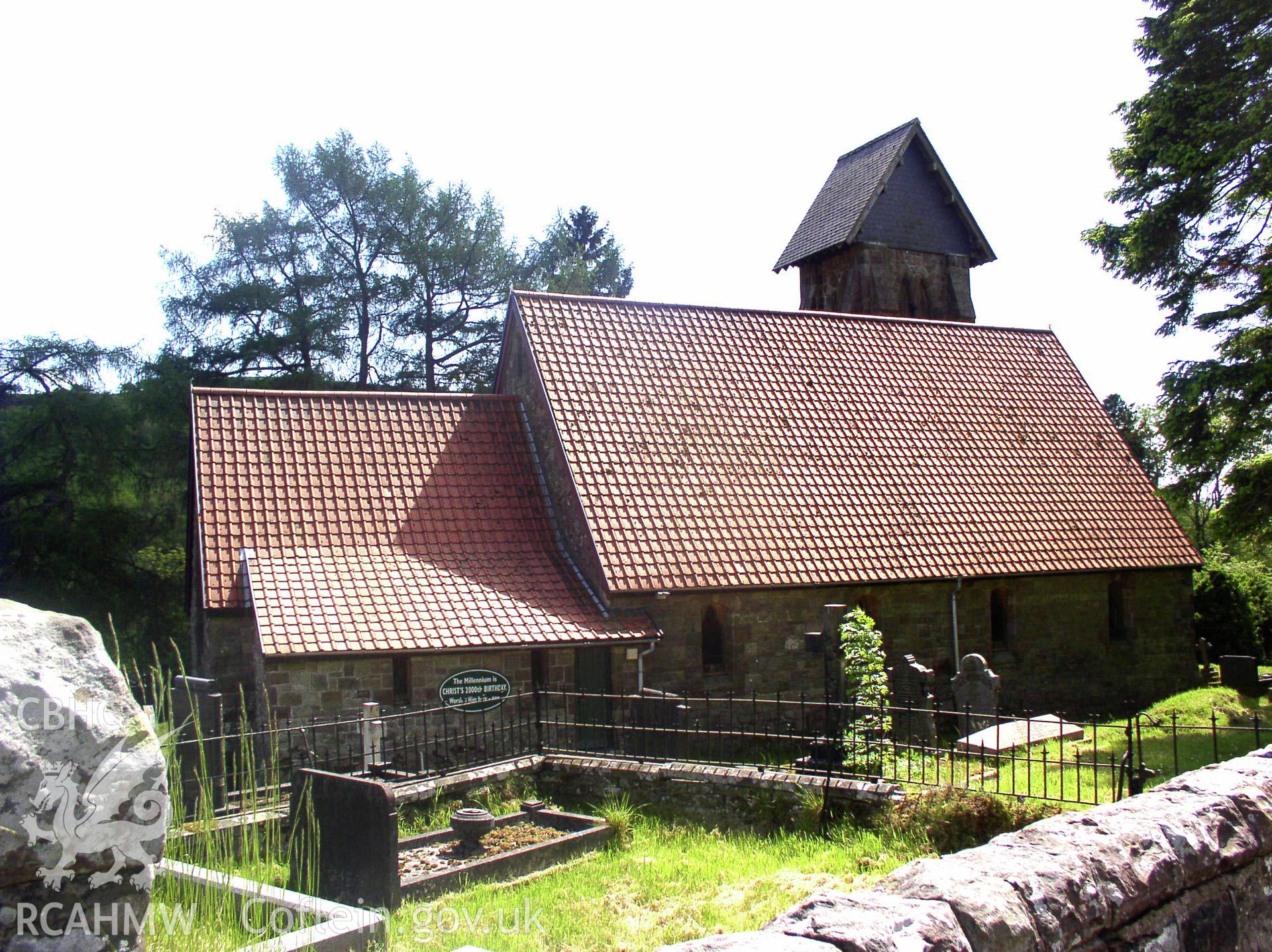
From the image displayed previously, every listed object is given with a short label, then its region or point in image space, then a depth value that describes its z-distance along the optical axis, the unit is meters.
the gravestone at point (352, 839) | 8.46
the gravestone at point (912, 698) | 13.61
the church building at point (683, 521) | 15.02
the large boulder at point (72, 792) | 2.98
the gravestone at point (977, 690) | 15.17
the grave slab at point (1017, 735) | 12.59
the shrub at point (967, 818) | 9.14
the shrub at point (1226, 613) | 24.27
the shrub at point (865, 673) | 12.32
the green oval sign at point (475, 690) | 14.21
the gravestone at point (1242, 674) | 19.62
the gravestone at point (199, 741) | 10.22
